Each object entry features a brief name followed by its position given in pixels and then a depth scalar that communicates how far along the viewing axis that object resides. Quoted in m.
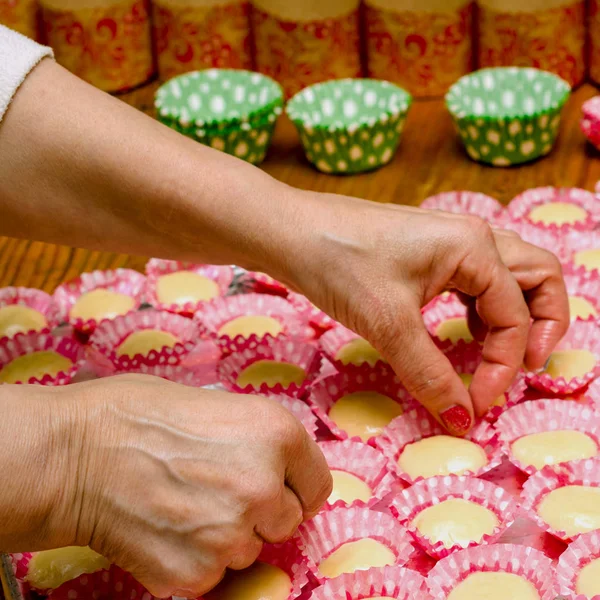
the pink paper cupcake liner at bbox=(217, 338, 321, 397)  1.31
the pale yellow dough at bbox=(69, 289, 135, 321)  1.36
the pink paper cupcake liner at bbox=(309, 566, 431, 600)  1.18
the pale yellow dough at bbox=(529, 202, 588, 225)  1.40
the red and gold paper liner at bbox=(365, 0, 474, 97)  1.50
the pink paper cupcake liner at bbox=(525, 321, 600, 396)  1.28
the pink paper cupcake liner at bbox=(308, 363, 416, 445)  1.29
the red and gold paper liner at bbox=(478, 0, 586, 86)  1.49
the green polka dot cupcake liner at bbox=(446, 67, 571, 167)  1.44
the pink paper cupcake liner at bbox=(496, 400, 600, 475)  1.25
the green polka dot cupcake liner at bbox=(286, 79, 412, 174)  1.45
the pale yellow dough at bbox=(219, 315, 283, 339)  1.34
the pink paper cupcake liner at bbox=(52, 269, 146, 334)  1.38
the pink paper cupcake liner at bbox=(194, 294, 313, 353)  1.34
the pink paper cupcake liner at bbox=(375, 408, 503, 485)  1.25
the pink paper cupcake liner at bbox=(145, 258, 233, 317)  1.36
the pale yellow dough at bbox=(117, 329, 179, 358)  1.33
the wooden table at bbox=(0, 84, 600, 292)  1.43
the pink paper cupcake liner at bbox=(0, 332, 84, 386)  1.34
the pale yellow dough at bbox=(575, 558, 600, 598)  1.17
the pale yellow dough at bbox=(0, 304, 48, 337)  1.35
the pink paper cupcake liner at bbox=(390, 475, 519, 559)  1.21
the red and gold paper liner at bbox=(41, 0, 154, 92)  1.54
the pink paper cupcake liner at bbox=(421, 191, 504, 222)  1.42
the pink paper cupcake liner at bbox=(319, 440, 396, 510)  1.24
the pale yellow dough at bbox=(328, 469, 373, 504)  1.23
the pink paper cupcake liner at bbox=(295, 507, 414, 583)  1.20
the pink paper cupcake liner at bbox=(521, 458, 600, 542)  1.22
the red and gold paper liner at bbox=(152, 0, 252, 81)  1.53
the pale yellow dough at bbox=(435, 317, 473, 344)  1.31
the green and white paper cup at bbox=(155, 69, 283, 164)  1.46
